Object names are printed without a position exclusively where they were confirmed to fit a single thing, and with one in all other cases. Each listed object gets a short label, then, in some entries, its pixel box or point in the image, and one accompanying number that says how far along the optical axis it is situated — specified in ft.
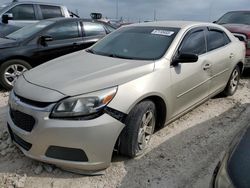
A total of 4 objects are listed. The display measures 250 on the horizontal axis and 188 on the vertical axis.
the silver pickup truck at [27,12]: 19.63
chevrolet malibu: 6.23
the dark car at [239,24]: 15.60
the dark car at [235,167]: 3.83
